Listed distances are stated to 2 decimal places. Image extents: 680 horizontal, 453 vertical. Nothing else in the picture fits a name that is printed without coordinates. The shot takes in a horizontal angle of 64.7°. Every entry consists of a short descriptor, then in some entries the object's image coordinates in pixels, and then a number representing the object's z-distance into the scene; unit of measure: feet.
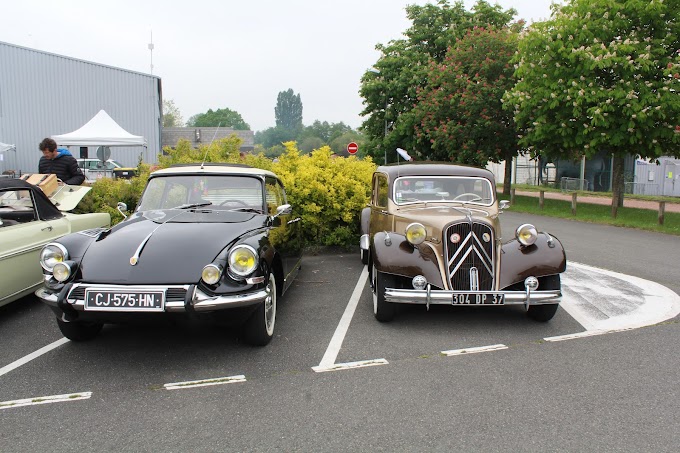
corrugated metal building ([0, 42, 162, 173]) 88.94
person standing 30.14
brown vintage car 17.48
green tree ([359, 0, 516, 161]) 96.12
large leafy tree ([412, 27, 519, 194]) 75.66
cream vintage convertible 18.22
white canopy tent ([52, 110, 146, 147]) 59.77
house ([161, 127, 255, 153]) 185.43
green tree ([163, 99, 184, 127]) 323.57
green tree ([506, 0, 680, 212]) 46.06
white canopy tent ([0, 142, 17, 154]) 71.77
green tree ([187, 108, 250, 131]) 386.38
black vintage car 13.82
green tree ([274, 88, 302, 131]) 645.38
